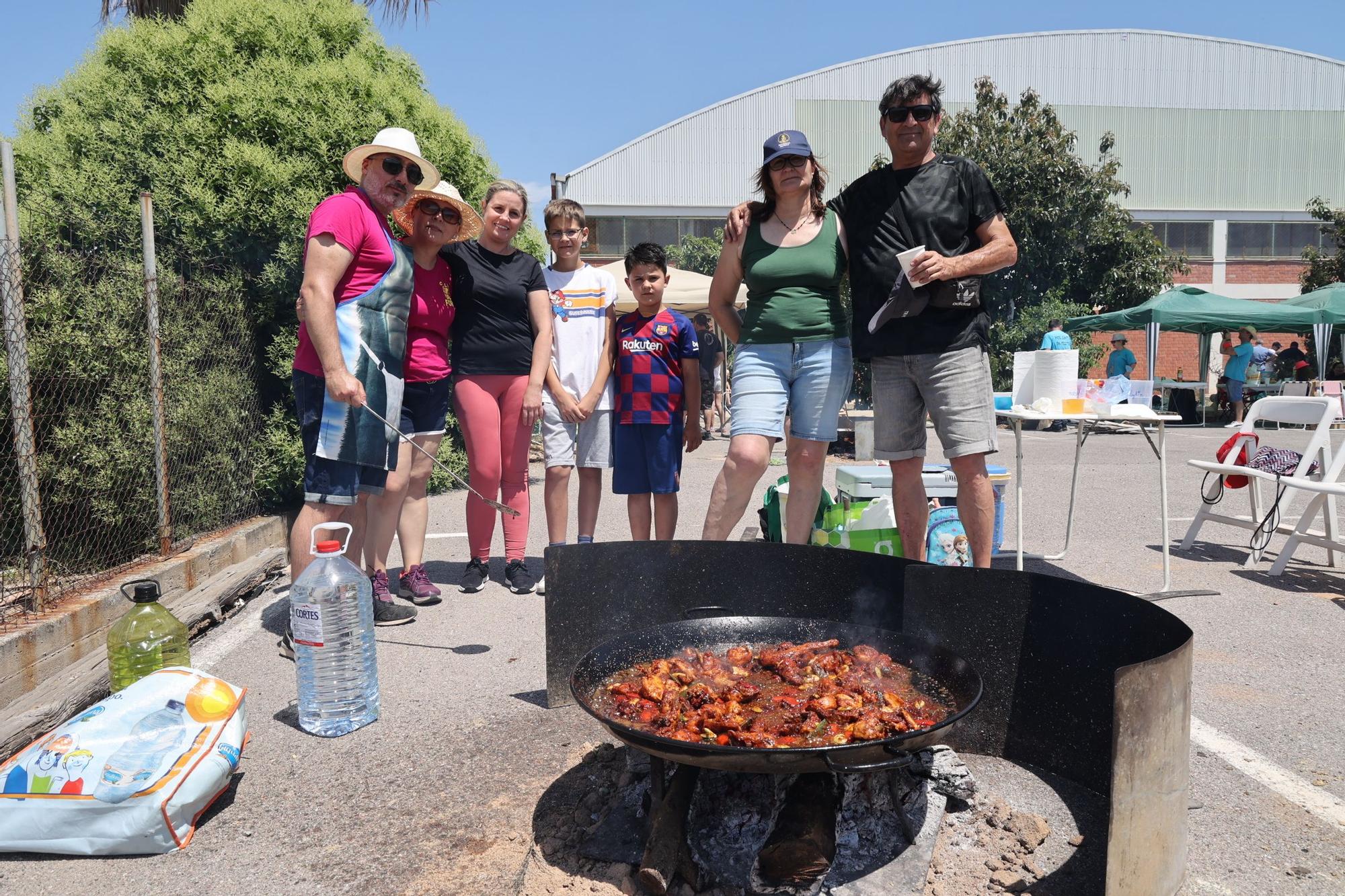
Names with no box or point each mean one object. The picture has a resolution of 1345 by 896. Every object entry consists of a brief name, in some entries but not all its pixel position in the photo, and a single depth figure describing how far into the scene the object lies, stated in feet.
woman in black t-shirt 16.02
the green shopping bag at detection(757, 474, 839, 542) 16.10
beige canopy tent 45.50
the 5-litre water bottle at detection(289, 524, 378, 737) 10.87
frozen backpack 15.46
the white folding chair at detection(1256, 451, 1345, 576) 17.33
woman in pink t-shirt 14.99
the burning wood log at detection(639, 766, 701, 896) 7.32
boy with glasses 16.62
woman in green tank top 13.08
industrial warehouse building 116.37
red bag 20.15
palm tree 23.99
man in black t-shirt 12.66
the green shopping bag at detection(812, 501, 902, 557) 15.37
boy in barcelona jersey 16.05
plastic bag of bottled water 8.23
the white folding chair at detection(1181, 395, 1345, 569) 18.29
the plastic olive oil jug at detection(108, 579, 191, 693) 11.09
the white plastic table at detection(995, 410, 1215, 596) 15.99
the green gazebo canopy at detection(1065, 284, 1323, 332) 60.39
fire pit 6.67
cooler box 16.39
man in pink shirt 12.56
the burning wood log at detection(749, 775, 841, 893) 7.52
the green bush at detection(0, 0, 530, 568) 17.43
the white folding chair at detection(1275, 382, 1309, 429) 55.67
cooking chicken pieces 7.91
